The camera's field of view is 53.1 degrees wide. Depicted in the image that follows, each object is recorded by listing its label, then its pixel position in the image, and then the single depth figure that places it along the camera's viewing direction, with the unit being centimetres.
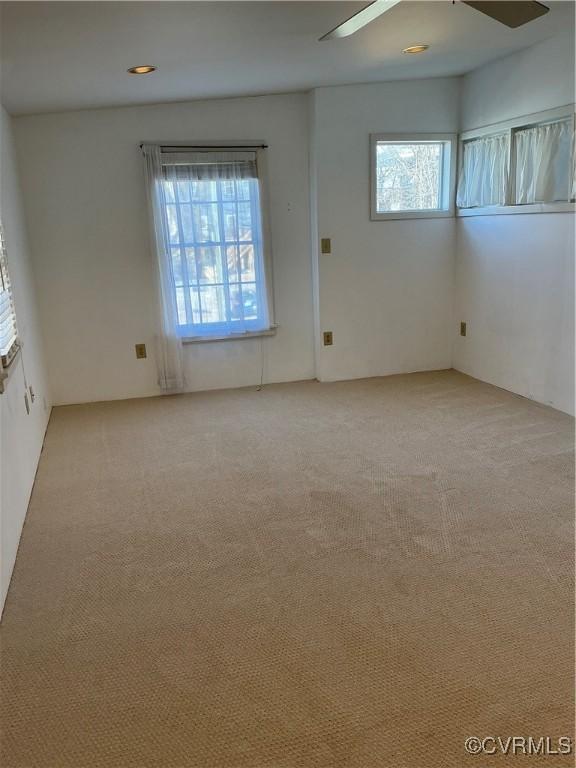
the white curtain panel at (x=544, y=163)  366
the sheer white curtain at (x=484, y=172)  422
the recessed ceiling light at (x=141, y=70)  306
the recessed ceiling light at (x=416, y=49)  338
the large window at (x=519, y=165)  368
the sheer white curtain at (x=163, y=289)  431
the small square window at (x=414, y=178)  472
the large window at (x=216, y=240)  439
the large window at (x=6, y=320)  274
